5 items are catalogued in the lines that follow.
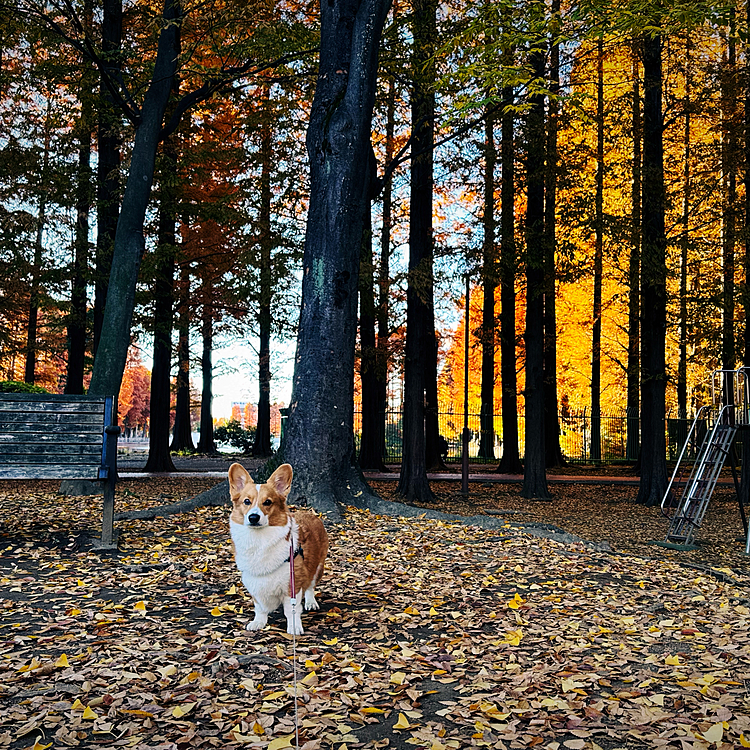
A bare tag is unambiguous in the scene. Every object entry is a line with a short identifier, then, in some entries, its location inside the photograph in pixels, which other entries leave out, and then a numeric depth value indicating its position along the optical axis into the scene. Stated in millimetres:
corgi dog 4355
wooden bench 6824
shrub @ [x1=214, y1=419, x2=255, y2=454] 33031
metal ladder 10633
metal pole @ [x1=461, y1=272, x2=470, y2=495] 14109
